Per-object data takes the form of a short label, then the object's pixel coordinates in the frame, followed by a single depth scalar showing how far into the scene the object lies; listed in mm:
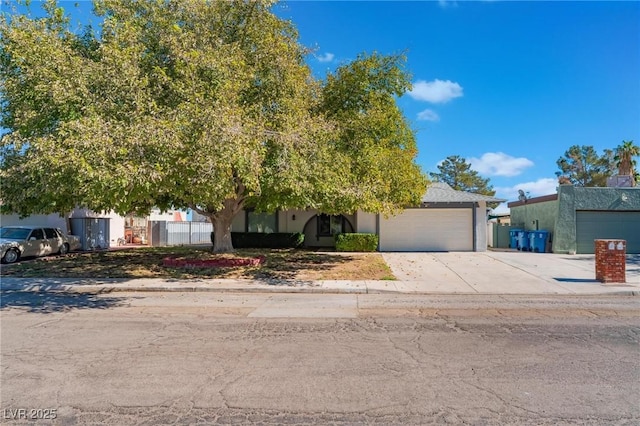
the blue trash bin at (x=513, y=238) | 24209
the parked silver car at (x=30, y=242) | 16588
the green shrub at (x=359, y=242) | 21016
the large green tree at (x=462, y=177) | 58031
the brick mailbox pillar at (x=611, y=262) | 11633
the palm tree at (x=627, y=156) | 34656
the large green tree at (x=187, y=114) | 8555
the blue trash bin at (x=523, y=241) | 22719
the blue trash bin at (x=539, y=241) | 21438
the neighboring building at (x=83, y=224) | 22547
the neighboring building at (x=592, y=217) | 20542
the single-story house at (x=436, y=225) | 21219
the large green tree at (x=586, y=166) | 48306
